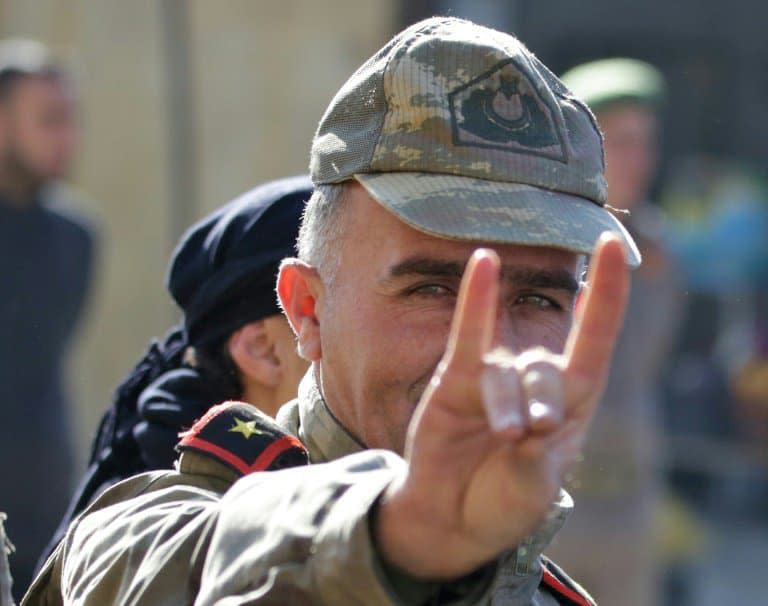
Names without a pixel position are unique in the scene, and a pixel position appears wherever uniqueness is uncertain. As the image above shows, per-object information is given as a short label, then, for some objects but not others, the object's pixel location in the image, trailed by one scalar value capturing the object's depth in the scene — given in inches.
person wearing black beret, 229.3
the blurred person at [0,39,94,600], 463.5
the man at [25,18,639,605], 123.1
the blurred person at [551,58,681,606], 480.4
